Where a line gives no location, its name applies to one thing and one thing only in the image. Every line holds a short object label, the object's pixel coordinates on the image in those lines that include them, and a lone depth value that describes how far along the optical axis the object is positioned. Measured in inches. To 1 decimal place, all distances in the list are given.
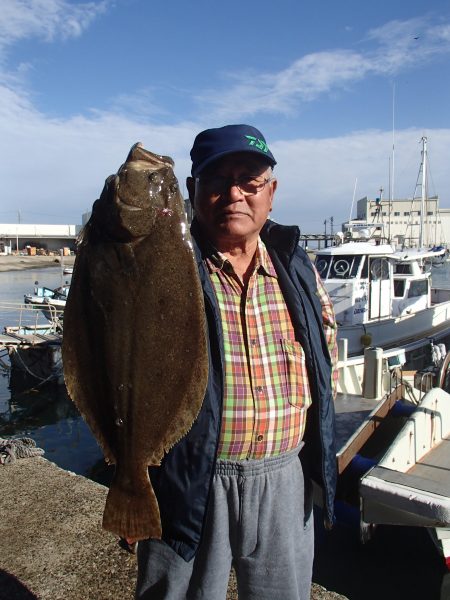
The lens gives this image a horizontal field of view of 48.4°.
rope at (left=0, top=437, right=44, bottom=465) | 192.9
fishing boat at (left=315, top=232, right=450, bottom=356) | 476.4
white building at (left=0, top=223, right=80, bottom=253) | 3344.0
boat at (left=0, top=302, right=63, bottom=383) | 609.0
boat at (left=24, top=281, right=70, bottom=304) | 918.4
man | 72.9
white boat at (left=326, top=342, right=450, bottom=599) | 178.7
